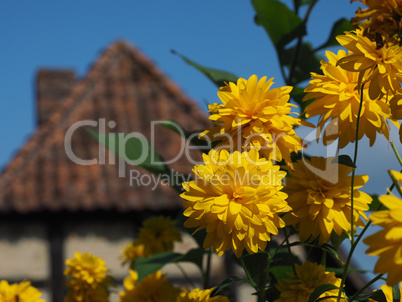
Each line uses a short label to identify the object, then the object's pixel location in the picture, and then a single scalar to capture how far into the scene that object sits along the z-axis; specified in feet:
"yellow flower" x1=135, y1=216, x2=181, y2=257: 6.94
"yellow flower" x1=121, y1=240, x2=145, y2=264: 7.24
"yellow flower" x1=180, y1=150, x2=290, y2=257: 3.22
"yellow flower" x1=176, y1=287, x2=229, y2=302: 4.07
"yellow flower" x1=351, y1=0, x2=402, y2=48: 2.53
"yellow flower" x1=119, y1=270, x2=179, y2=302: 6.02
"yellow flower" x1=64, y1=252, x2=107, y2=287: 6.35
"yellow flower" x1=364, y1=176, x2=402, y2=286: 2.13
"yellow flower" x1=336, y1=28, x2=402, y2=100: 3.10
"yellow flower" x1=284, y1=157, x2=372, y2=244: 3.41
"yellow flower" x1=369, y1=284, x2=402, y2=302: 3.37
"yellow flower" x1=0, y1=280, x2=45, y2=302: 4.88
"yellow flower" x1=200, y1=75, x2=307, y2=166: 3.55
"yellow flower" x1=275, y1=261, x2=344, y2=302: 3.66
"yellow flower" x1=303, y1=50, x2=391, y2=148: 3.43
